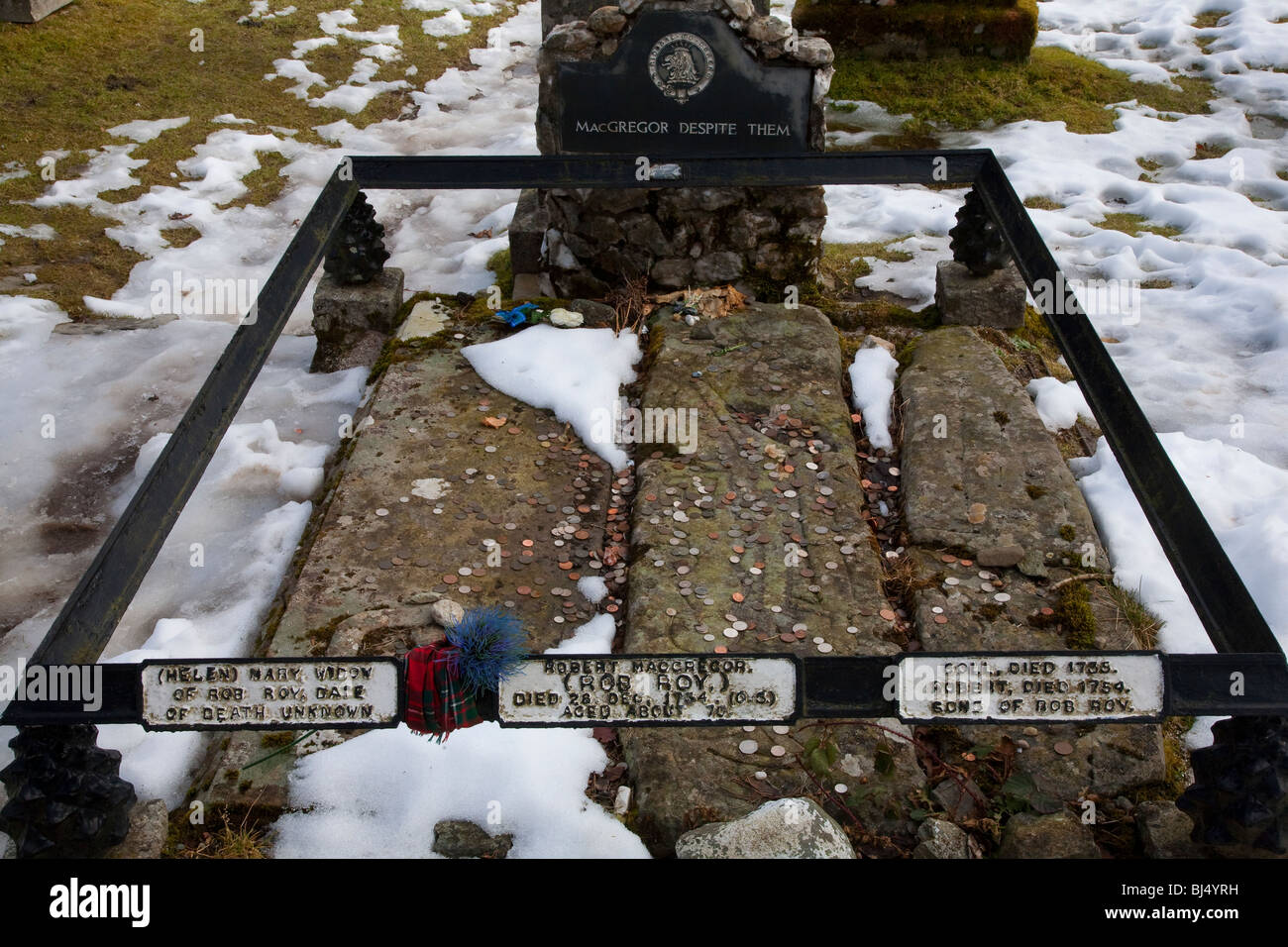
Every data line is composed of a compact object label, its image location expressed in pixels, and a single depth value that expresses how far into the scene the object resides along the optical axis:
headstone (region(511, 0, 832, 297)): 5.73
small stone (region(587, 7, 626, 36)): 5.71
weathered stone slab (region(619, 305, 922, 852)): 3.61
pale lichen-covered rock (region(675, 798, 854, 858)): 3.24
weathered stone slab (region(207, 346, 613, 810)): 4.13
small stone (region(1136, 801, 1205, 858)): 3.36
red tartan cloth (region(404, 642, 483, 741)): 3.06
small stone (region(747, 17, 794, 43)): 5.70
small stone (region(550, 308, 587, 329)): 5.94
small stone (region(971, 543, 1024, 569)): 4.45
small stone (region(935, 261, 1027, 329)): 5.99
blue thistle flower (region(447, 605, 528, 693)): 3.05
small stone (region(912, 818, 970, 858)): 3.35
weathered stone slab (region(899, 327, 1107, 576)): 4.57
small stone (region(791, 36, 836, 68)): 5.71
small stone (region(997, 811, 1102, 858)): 3.35
